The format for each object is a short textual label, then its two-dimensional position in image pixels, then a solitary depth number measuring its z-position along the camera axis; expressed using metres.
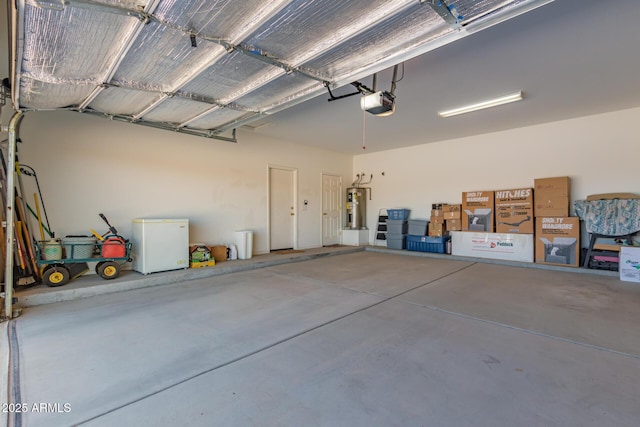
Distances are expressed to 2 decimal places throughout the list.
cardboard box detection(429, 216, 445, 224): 7.11
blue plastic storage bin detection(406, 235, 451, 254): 7.03
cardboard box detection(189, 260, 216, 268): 5.11
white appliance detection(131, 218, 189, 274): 4.53
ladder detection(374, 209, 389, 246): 8.49
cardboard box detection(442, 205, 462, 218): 6.88
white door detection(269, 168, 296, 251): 7.10
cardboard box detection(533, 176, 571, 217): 5.54
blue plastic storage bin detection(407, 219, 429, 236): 7.37
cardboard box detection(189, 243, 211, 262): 5.19
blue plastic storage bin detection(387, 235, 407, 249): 7.63
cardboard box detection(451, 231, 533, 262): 5.93
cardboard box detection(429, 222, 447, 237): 7.08
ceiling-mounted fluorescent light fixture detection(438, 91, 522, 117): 4.53
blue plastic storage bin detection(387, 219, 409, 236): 7.61
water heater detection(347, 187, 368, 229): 8.64
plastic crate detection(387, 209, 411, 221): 7.70
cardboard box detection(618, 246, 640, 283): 4.48
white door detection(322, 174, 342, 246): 8.34
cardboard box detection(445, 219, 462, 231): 6.86
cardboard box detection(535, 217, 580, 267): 5.38
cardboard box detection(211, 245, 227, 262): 5.70
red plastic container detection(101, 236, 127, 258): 4.20
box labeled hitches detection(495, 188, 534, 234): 5.91
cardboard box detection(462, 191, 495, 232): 6.41
